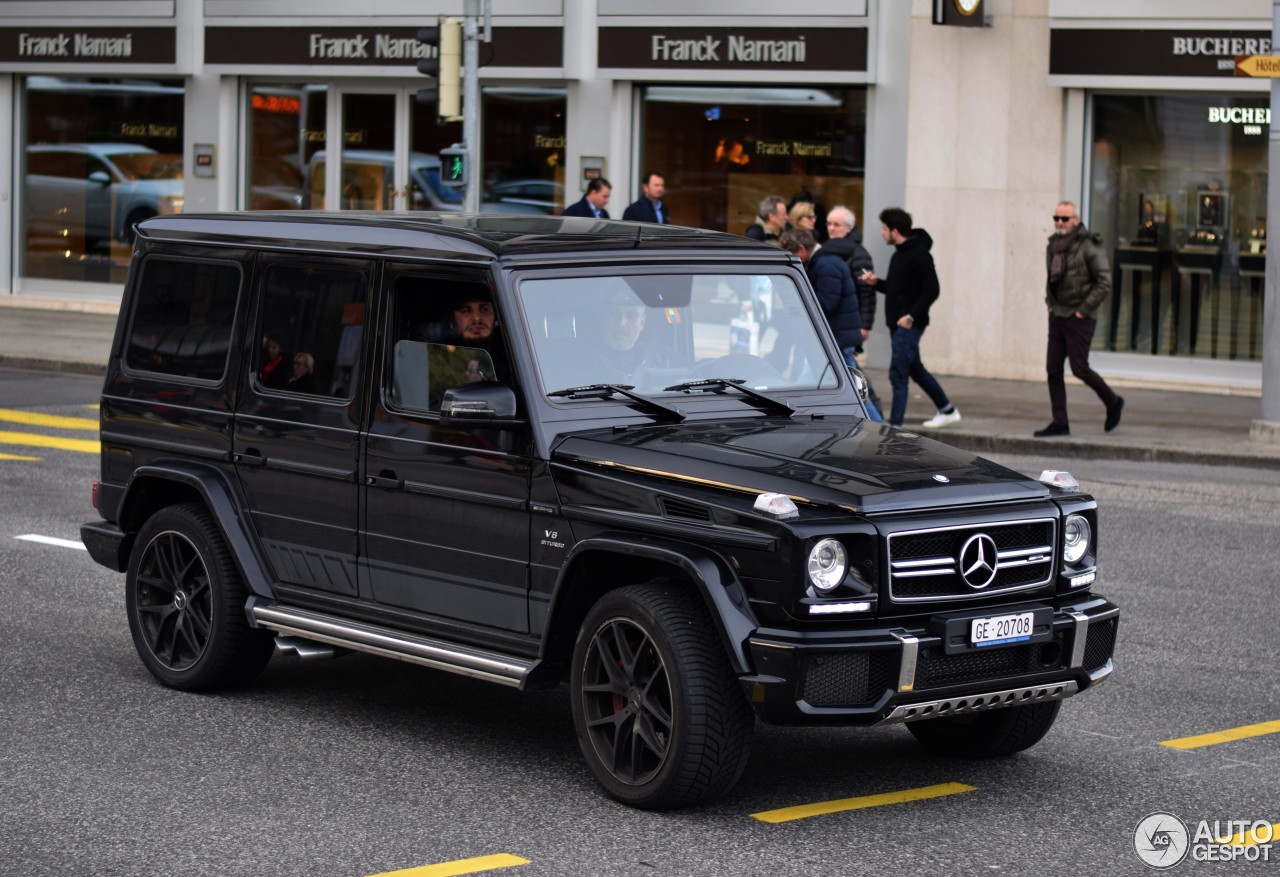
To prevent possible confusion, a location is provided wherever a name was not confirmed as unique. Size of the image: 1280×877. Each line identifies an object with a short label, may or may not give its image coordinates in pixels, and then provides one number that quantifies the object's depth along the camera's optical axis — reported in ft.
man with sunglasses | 54.19
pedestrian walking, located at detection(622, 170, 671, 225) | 60.64
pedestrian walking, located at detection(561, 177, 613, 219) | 61.21
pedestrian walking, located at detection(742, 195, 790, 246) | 51.83
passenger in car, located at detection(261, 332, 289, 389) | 24.84
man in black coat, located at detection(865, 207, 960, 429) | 55.26
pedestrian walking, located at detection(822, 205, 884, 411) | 51.03
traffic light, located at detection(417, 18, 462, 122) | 65.67
